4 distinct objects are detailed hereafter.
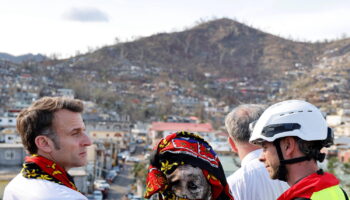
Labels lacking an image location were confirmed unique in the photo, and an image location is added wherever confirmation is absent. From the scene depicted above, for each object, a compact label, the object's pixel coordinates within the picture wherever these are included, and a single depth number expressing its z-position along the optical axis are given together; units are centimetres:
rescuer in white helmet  164
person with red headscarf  161
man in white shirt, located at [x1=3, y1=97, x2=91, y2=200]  176
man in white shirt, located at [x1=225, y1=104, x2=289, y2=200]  232
